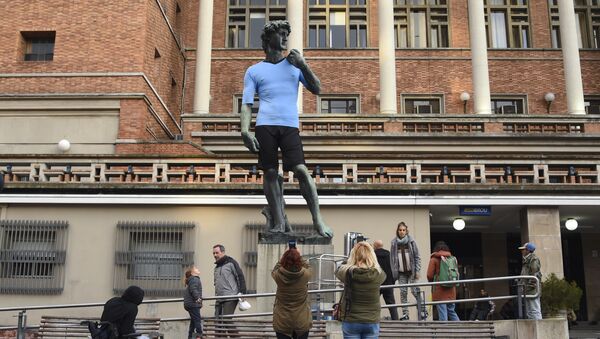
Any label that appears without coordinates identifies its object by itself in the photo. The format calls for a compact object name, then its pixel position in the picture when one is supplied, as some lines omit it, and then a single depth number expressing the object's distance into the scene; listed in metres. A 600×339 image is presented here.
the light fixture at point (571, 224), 18.98
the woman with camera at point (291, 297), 6.90
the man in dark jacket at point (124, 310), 7.47
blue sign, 18.17
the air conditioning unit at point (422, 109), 31.81
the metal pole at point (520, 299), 10.21
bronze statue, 9.49
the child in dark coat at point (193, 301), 10.23
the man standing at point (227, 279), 10.72
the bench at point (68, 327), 10.79
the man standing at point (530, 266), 11.86
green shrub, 13.49
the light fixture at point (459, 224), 19.08
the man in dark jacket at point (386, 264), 11.88
